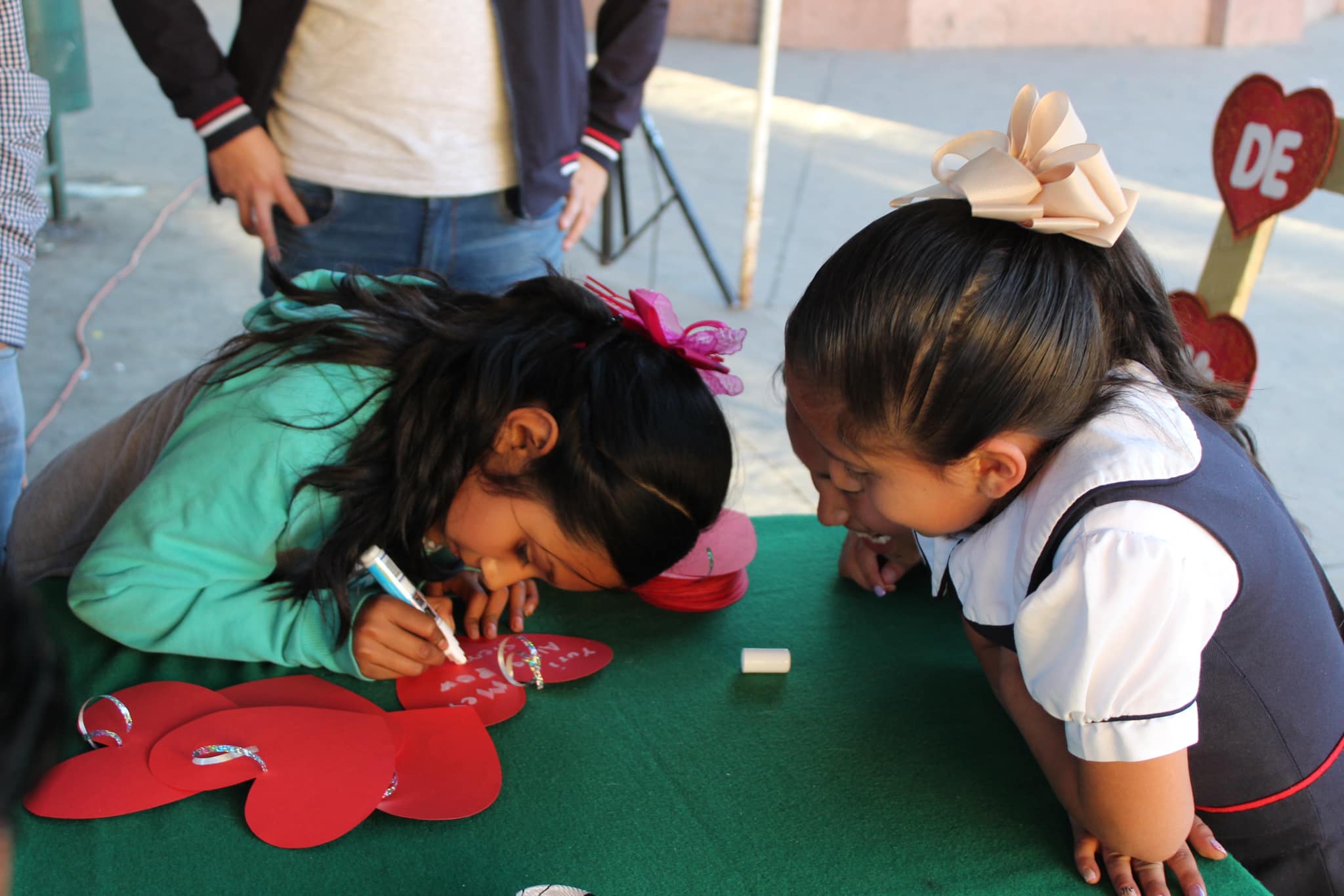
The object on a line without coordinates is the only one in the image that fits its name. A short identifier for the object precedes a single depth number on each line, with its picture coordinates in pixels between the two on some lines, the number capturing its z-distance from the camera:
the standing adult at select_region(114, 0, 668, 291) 1.53
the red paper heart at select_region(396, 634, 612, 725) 1.13
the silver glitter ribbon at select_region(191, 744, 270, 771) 0.98
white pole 3.12
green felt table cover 0.91
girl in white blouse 0.90
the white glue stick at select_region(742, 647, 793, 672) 1.22
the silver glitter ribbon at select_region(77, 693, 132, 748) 1.01
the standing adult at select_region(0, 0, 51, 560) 1.19
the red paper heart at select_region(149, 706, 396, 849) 0.94
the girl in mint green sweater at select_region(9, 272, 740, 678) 1.11
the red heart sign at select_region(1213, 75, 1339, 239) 1.68
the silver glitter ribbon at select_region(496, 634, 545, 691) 1.17
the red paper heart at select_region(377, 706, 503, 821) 0.98
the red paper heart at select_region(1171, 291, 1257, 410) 1.77
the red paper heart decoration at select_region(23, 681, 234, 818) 0.93
